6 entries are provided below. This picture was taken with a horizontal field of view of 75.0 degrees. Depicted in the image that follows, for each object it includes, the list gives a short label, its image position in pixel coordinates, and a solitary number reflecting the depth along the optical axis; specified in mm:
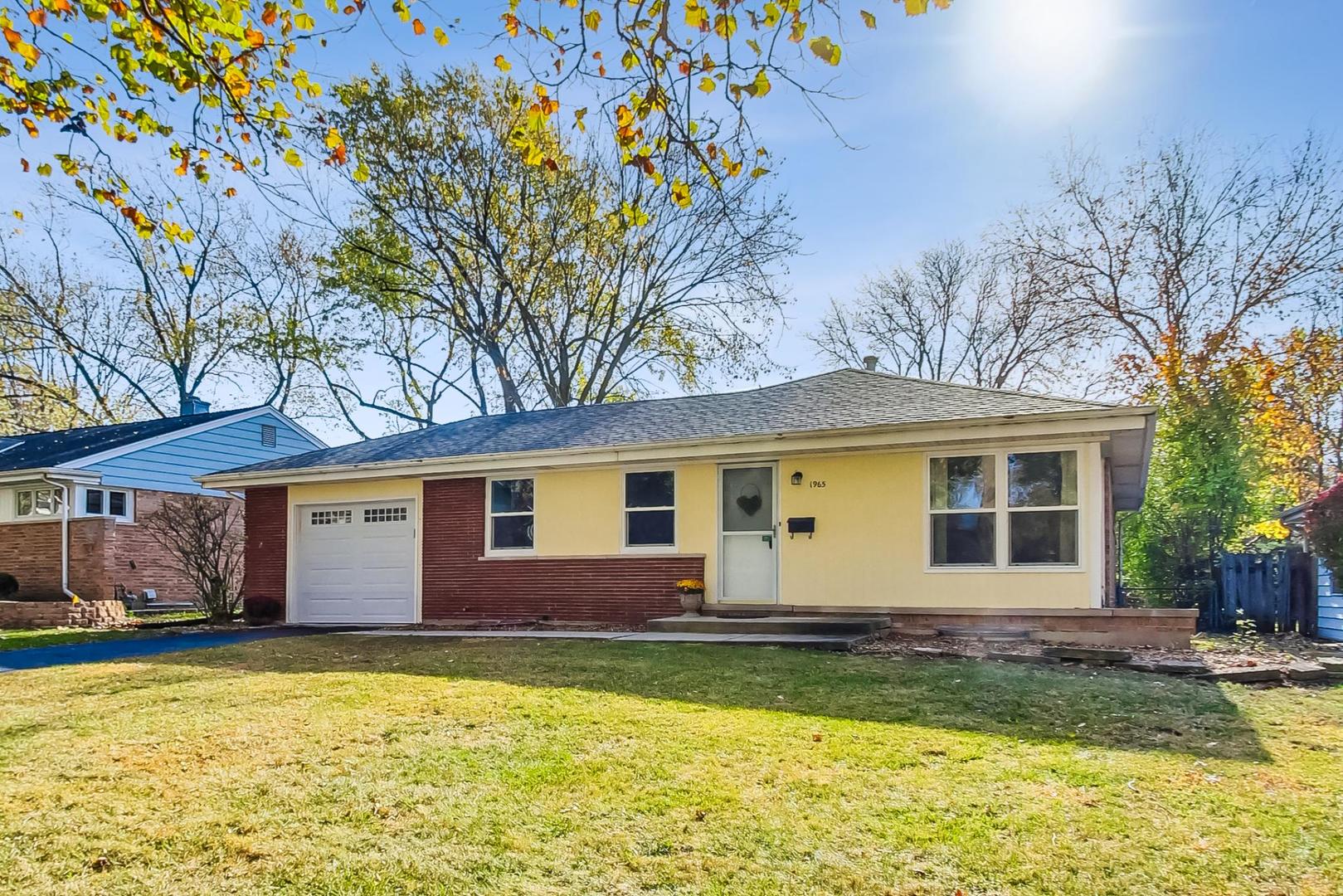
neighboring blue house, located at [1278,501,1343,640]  11000
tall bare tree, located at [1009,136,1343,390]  20750
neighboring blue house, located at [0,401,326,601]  17562
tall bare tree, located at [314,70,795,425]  23734
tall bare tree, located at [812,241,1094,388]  24875
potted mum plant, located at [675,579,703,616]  11883
